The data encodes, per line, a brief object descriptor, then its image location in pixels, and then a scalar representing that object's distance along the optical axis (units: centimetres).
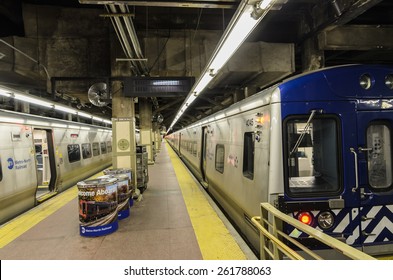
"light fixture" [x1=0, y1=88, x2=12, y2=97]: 480
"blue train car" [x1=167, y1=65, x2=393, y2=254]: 295
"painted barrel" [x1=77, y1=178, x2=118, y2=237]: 403
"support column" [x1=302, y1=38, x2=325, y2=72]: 600
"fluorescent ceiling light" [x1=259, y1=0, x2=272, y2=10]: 223
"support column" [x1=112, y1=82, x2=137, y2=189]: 655
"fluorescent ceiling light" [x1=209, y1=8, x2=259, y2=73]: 263
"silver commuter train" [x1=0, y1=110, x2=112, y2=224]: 542
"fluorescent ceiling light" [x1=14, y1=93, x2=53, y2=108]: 549
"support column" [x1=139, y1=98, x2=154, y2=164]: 1410
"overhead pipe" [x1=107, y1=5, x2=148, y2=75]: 404
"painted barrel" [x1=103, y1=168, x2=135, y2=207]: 546
